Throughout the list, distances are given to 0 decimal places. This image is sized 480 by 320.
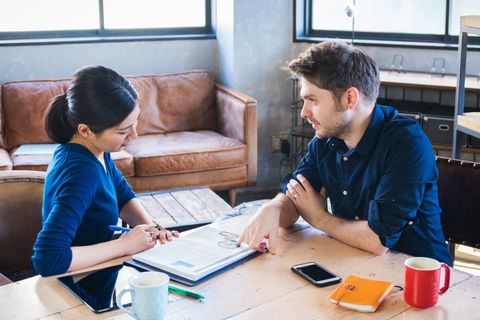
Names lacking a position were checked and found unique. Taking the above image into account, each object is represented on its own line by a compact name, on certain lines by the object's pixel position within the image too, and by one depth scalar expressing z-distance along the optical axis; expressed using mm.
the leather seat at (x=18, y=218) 2248
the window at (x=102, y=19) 4789
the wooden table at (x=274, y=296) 1541
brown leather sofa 4320
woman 1807
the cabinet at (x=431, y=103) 3975
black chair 2096
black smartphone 1682
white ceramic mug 1423
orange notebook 1553
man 1910
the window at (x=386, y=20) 4426
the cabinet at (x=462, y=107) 3182
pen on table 1617
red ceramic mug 1535
